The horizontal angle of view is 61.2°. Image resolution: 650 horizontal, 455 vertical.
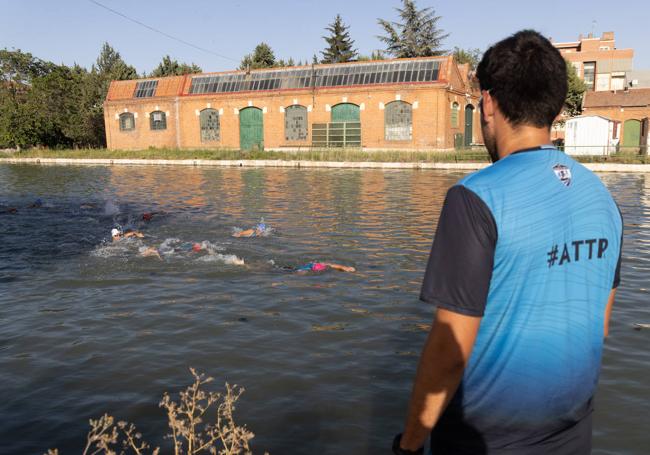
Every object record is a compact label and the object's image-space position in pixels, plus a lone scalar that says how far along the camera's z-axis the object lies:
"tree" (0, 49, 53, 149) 54.72
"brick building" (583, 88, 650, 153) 45.16
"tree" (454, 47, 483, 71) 70.81
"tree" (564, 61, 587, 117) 51.09
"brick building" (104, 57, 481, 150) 40.53
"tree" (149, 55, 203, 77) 77.12
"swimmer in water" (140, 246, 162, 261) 11.25
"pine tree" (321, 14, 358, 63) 70.42
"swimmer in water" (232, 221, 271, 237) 13.28
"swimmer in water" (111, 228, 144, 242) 12.59
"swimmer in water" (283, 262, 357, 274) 10.01
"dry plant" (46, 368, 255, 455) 4.58
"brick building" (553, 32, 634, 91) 72.25
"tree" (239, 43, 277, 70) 71.56
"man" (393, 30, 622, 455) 1.86
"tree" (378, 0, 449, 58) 65.38
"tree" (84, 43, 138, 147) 58.12
